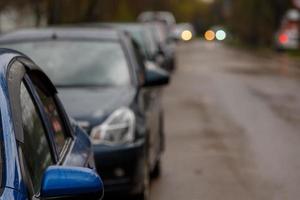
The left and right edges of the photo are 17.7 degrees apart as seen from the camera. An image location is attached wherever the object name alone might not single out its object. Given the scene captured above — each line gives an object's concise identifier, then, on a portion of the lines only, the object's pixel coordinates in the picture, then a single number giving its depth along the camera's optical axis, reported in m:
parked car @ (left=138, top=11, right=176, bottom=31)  49.84
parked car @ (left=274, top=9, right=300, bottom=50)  41.88
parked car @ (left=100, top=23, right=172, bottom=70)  16.16
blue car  3.55
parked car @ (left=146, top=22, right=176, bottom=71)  23.57
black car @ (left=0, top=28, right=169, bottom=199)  7.52
